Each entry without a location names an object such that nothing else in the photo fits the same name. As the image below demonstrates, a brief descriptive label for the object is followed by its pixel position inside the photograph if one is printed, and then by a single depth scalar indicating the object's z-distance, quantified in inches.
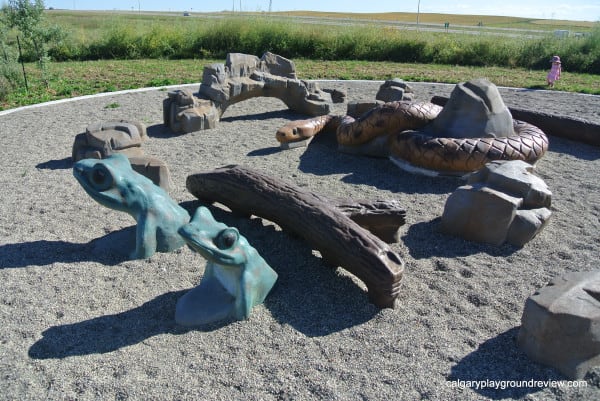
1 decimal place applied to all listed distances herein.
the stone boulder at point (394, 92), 341.7
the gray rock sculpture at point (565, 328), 109.9
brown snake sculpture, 215.8
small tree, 414.0
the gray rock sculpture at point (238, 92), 296.8
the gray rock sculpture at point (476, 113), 226.8
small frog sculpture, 120.4
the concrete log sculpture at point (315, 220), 132.4
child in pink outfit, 453.1
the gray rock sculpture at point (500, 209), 166.7
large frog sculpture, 153.6
